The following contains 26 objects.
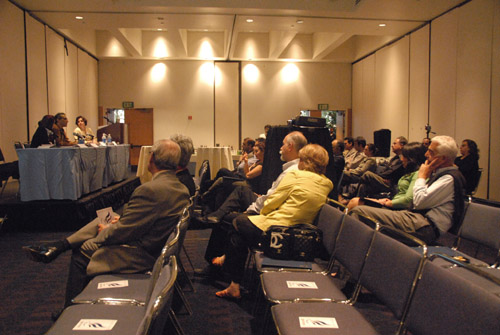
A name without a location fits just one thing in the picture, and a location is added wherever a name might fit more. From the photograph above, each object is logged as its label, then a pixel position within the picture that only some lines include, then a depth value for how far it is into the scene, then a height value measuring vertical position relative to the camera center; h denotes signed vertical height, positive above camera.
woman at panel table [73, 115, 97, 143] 7.27 +0.09
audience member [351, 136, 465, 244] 2.76 -0.44
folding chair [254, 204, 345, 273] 2.42 -0.76
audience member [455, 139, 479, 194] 5.97 -0.40
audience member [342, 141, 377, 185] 6.20 -0.55
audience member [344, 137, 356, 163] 8.66 -0.16
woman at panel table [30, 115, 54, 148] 5.94 -0.01
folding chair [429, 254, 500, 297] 1.74 -0.80
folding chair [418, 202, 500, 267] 2.46 -0.62
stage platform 5.07 -1.05
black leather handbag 2.52 -0.69
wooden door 12.90 +0.35
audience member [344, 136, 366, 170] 6.98 -0.37
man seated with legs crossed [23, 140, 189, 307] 2.31 -0.64
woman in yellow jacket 2.72 -0.51
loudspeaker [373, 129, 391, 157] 9.54 -0.15
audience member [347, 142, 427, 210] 3.32 -0.34
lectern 10.04 +0.12
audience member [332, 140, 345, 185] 5.73 -0.41
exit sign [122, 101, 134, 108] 12.83 +1.02
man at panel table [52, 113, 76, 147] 5.43 +0.06
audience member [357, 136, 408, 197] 4.95 -0.57
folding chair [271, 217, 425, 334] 1.59 -0.69
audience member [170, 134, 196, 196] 3.79 -0.25
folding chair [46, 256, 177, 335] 1.16 -0.81
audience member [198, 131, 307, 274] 3.41 -0.66
